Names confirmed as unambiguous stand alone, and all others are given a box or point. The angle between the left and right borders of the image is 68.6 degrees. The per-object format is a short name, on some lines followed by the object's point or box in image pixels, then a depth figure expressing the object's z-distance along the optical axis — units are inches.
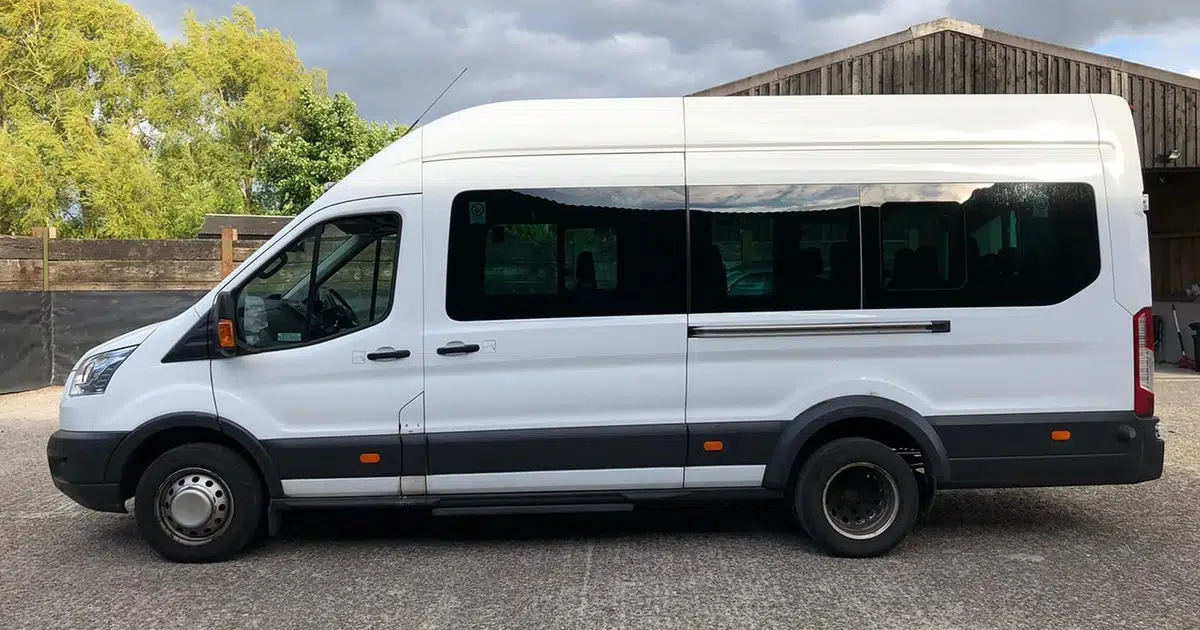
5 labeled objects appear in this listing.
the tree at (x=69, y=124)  1175.6
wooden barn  457.1
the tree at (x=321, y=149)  1170.0
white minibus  195.5
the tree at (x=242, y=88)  1413.6
